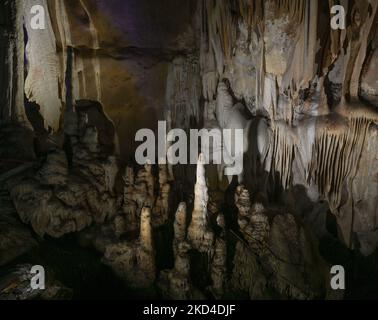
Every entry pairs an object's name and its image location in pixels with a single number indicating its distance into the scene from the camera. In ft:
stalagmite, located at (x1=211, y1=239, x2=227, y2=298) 13.98
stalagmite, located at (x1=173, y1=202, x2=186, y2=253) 15.07
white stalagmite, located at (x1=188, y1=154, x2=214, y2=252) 14.52
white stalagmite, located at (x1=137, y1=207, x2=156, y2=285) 14.30
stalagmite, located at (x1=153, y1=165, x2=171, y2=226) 17.48
